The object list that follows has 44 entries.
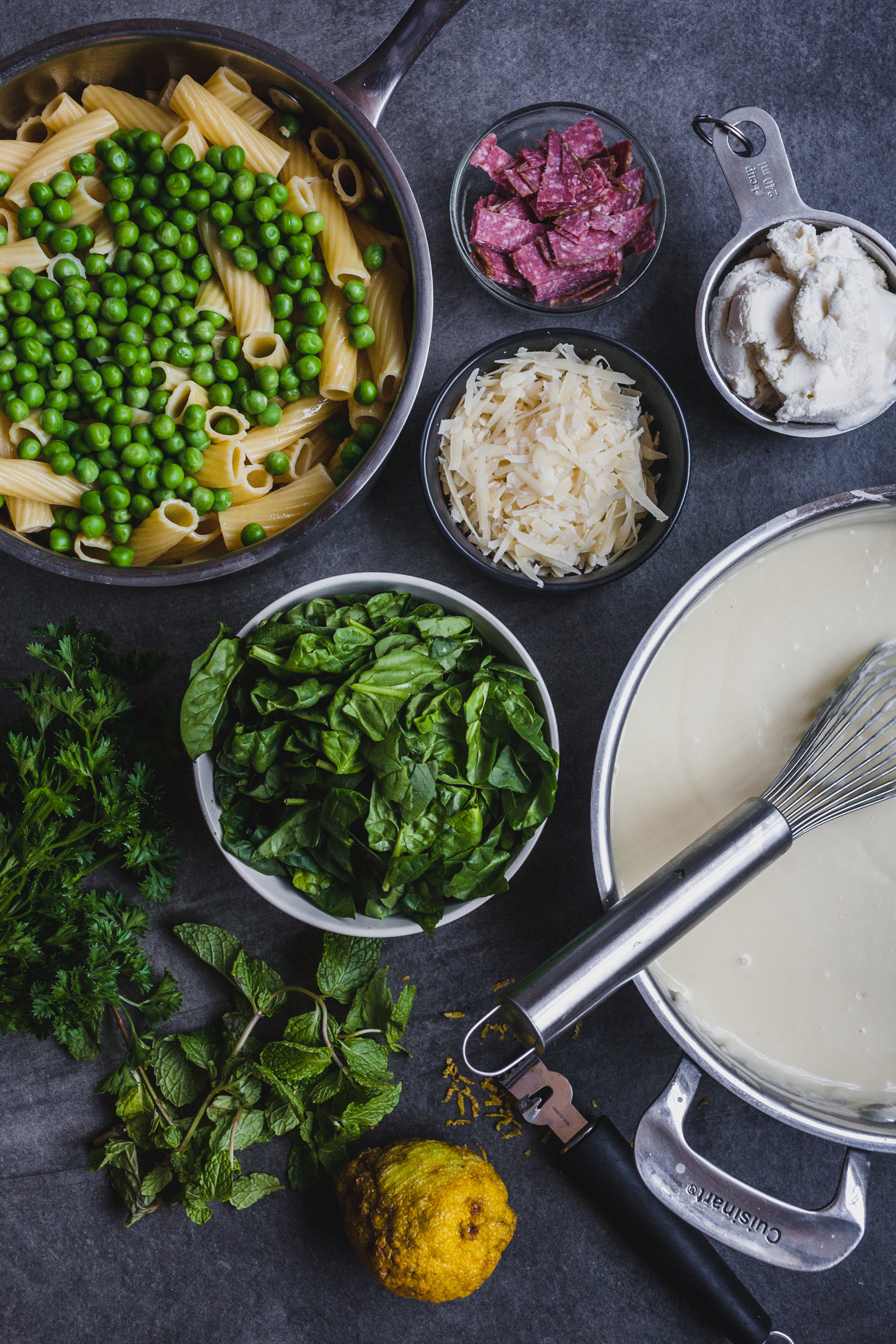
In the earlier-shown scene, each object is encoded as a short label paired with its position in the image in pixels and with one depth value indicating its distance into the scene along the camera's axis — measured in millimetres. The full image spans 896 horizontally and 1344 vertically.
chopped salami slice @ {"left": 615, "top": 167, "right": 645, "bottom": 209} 864
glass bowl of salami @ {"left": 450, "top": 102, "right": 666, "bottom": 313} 861
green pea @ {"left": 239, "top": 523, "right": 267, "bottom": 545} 830
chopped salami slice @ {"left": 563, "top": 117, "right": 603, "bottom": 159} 866
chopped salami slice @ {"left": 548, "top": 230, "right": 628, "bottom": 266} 859
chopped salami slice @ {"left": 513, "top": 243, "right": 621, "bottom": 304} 864
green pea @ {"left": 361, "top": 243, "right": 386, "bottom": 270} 837
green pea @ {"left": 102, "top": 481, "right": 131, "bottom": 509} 833
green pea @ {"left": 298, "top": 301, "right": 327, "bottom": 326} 838
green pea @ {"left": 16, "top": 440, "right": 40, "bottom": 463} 831
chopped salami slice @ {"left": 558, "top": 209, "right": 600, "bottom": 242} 857
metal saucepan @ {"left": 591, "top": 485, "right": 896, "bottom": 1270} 784
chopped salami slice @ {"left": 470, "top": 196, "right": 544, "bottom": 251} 862
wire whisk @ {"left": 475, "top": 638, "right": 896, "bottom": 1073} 742
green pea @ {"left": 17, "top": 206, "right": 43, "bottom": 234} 827
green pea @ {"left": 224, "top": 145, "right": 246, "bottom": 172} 823
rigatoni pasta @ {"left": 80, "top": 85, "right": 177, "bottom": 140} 829
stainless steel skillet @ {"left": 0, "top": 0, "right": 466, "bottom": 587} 810
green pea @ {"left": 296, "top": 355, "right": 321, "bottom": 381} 840
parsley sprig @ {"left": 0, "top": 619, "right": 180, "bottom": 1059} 811
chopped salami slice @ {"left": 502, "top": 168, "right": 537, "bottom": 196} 863
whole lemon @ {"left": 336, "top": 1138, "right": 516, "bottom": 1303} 811
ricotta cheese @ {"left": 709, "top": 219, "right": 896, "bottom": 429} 825
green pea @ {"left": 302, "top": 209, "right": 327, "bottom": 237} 829
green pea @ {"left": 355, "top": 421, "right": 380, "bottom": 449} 835
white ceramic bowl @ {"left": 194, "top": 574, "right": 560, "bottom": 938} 821
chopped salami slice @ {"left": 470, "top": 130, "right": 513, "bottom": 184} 866
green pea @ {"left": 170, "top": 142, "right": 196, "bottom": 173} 820
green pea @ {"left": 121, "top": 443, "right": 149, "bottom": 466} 832
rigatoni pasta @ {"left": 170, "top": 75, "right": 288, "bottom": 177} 818
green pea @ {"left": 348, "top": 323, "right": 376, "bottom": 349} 836
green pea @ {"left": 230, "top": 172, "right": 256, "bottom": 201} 826
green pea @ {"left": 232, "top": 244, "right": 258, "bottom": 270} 832
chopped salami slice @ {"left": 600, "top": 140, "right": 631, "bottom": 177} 864
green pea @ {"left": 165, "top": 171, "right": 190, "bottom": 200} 824
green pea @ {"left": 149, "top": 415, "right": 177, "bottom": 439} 833
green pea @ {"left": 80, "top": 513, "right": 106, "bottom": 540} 834
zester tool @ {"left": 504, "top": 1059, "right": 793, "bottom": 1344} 845
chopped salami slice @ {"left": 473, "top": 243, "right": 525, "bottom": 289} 868
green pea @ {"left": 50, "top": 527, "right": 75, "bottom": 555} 838
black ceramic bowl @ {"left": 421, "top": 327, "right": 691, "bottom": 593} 840
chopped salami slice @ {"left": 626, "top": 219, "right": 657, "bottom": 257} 867
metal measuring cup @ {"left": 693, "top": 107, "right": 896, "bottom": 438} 843
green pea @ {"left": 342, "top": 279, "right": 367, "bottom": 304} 831
